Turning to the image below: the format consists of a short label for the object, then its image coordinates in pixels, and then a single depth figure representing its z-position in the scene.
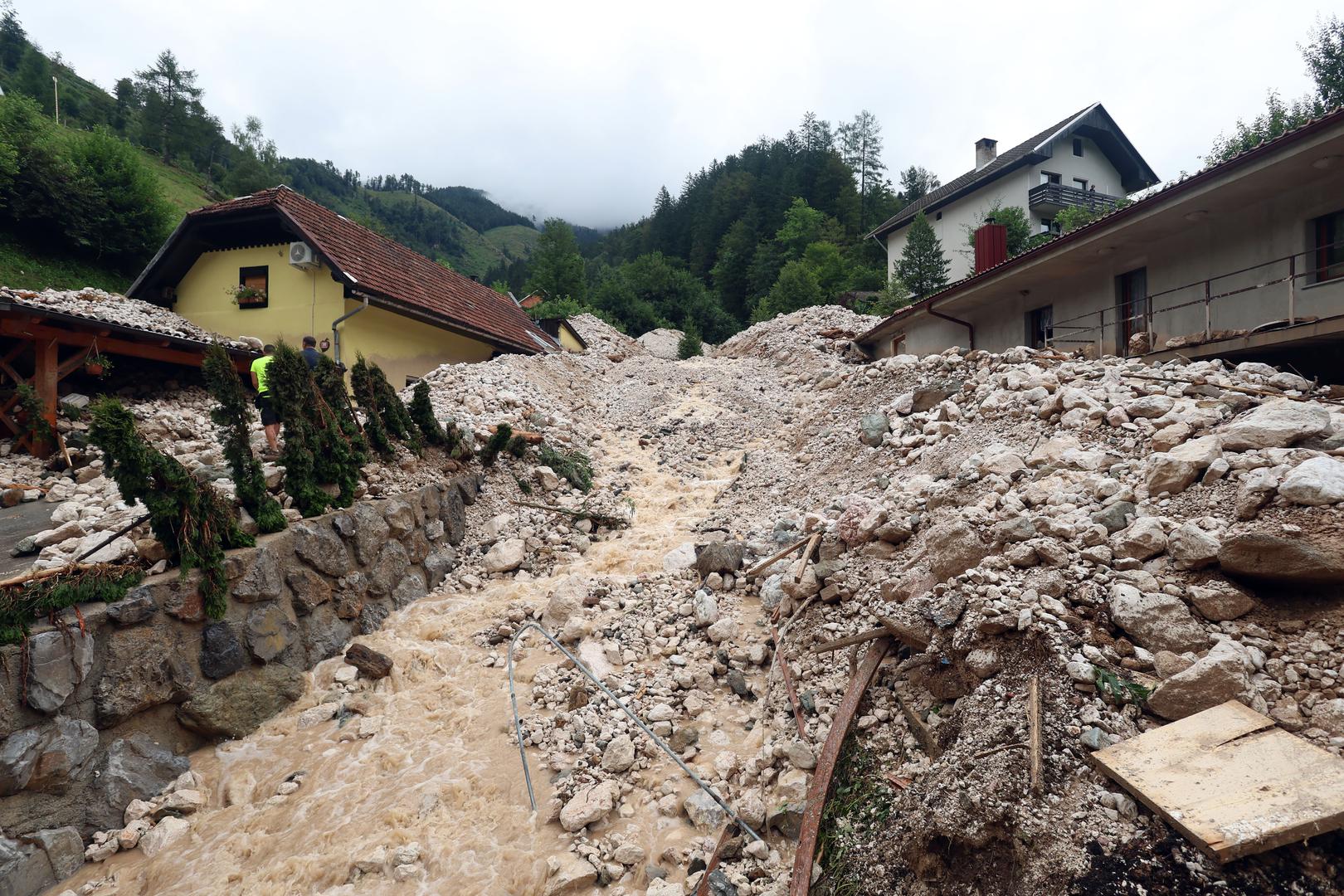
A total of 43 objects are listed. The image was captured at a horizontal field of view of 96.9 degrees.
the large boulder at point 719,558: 7.73
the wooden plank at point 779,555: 7.29
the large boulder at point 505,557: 9.20
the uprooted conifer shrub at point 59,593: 4.57
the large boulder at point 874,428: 10.09
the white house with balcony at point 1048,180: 26.91
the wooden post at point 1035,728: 3.50
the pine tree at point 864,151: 55.72
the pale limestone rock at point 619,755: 5.23
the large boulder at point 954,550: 5.15
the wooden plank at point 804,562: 6.65
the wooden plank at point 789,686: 5.09
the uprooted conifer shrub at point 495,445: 11.06
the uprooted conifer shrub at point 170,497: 5.41
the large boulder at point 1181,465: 4.86
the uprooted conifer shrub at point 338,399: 8.59
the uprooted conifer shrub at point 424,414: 10.33
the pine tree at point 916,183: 55.25
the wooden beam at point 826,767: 3.87
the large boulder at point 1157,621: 3.79
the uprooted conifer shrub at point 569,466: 11.79
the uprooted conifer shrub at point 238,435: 6.60
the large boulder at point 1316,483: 3.88
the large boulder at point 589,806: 4.75
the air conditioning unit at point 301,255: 14.07
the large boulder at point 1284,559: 3.57
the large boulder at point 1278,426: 4.80
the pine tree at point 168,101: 51.44
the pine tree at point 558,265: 41.97
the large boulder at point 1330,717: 3.12
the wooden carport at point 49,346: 8.09
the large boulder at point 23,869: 4.25
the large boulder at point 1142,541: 4.36
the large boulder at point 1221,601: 3.81
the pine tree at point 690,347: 30.80
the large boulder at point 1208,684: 3.37
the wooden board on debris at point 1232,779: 2.72
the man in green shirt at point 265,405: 7.96
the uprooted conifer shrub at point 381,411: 9.33
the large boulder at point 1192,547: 4.03
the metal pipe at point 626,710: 4.68
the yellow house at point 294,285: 14.34
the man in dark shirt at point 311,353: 9.45
